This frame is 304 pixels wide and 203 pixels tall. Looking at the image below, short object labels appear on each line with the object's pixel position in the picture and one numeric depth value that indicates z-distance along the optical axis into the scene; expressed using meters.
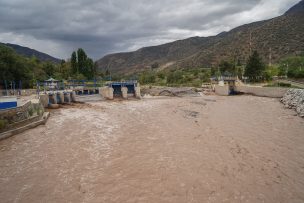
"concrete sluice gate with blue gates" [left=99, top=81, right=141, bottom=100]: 38.08
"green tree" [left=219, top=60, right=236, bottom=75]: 61.59
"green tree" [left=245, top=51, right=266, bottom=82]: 47.80
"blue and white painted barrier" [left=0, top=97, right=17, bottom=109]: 13.50
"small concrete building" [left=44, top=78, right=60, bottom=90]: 33.42
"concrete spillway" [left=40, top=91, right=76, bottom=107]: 26.65
